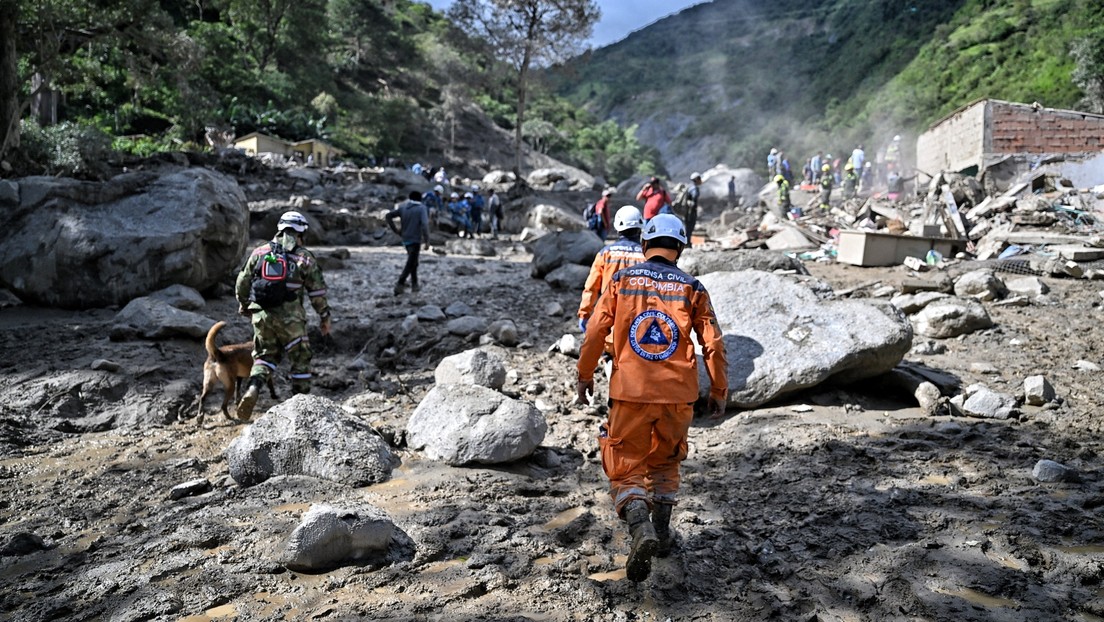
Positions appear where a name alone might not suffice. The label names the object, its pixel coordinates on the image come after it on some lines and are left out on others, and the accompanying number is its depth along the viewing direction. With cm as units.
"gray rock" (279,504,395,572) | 284
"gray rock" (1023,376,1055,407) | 501
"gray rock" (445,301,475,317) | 829
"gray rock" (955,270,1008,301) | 783
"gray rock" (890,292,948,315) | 726
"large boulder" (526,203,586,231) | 1898
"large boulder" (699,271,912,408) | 508
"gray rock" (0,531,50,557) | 311
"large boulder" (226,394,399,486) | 397
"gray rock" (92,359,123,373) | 570
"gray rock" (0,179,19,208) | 723
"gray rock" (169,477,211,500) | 380
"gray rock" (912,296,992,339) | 668
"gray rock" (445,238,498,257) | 1334
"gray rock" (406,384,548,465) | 419
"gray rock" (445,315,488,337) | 759
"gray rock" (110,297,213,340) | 638
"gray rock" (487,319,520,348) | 730
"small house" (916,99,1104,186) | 1727
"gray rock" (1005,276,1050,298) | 799
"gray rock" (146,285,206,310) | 721
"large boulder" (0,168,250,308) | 701
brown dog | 529
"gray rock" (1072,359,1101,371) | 566
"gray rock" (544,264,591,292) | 963
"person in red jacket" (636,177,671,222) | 965
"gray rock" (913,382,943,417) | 498
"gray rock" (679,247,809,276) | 862
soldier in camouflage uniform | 536
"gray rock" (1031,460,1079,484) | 374
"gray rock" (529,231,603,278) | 1026
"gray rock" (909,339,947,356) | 634
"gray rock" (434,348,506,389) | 574
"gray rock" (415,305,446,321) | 799
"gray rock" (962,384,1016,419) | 484
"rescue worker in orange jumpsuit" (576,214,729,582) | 308
